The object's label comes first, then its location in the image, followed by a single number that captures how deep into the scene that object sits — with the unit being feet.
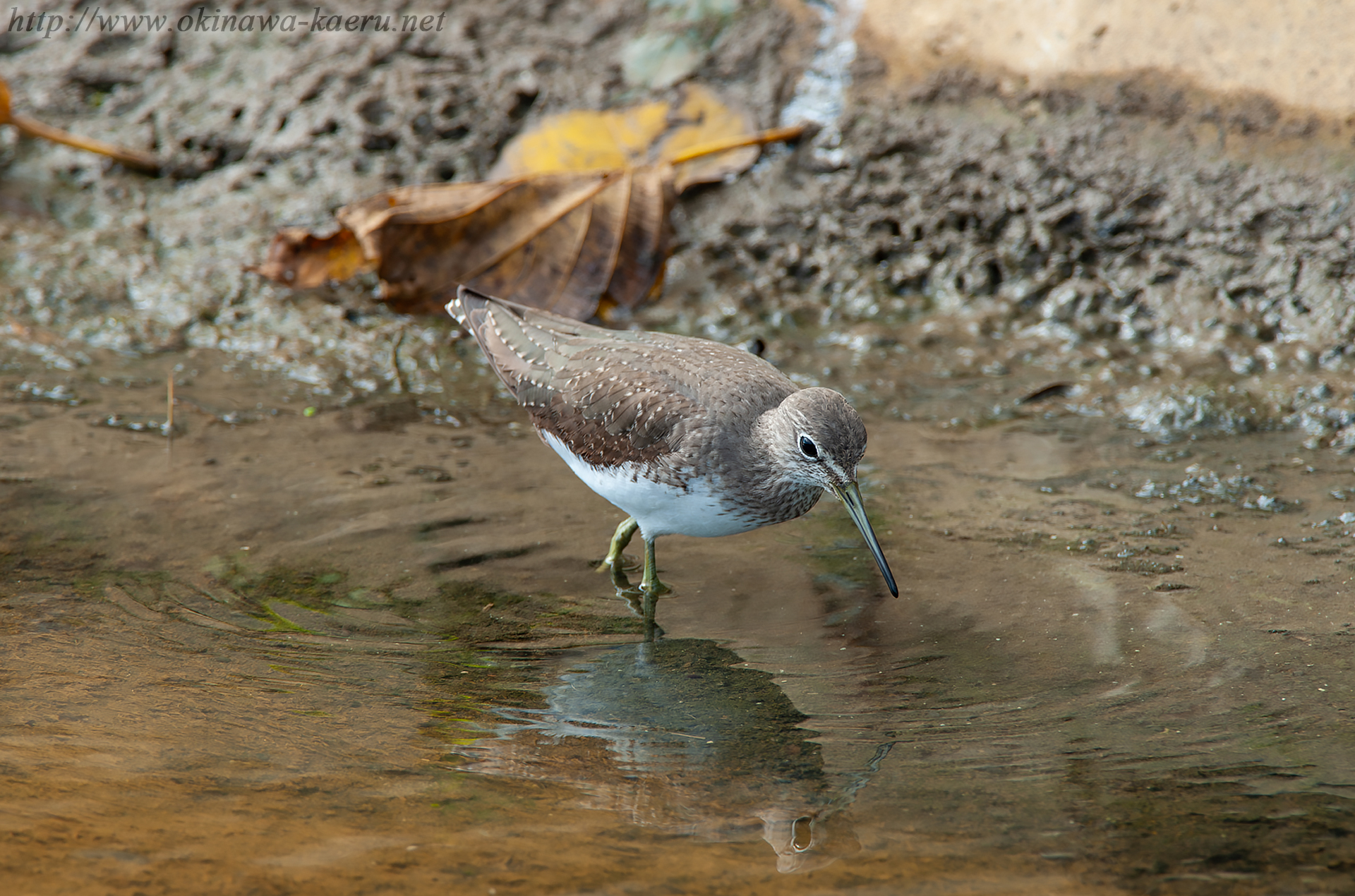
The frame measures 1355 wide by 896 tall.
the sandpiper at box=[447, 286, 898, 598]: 24.70
